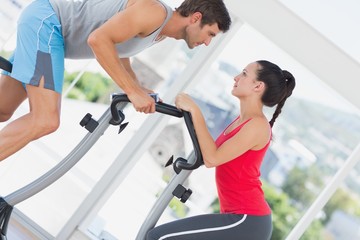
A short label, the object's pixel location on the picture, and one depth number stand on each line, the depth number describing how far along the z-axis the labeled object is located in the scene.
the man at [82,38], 2.27
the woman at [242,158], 2.54
